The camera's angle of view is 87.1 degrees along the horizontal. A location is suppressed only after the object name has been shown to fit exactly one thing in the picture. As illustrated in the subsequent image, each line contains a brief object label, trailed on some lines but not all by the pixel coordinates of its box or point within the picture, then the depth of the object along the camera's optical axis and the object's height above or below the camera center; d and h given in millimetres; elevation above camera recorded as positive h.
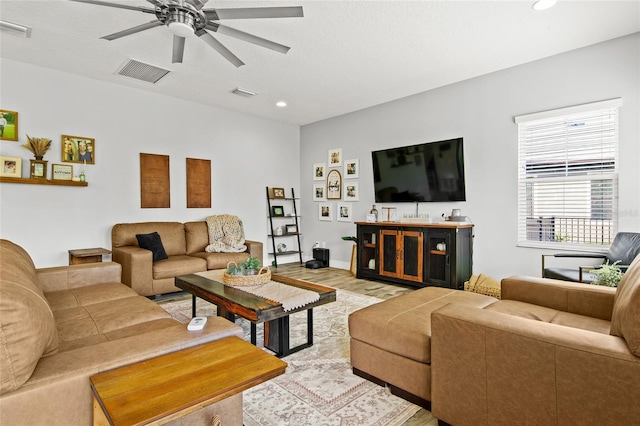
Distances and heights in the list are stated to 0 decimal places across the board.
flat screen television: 4570 +512
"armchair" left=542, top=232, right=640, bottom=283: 2953 -455
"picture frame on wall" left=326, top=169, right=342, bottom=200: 6199 +415
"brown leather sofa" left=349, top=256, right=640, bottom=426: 1192 -656
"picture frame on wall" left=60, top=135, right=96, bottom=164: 4246 +742
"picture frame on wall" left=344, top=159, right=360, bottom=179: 5895 +684
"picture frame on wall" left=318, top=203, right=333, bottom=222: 6385 -83
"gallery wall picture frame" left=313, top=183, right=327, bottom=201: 6541 +300
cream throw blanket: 4996 -427
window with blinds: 3498 +350
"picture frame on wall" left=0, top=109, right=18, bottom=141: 3836 +940
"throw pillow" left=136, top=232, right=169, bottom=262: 4297 -488
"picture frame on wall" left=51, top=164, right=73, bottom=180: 4148 +440
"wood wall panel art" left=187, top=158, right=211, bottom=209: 5395 +388
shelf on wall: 3784 +299
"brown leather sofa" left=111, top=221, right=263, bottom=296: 3938 -656
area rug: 1782 -1117
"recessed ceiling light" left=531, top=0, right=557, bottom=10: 2713 +1664
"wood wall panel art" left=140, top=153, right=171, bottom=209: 4902 +377
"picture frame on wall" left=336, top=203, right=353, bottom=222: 6066 -89
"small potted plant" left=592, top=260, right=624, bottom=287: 2482 -507
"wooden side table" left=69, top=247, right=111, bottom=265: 3955 -579
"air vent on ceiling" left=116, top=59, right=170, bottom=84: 3989 +1686
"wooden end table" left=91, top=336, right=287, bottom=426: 981 -591
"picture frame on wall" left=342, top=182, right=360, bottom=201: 5921 +286
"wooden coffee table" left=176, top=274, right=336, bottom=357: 2230 -696
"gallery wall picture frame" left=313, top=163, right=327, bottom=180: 6523 +717
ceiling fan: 2277 +1337
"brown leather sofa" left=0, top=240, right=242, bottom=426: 1065 -578
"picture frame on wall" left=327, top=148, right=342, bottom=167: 6195 +925
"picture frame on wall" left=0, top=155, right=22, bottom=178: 3785 +458
